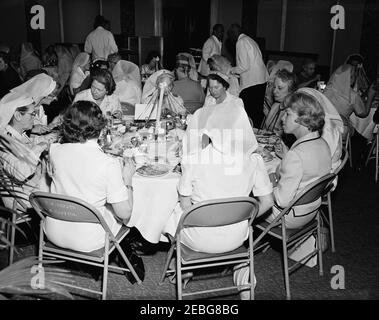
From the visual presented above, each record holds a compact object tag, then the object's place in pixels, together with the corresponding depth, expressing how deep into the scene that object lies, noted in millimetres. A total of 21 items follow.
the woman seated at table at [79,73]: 5597
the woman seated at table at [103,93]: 3914
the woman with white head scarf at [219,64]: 4771
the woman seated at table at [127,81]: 4848
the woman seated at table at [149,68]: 6622
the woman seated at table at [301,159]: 2568
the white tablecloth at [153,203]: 2623
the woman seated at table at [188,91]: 4684
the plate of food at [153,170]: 2662
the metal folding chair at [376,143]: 4888
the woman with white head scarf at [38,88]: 3221
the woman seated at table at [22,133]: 2750
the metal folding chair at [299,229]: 2504
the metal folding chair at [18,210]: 2738
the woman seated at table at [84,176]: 2229
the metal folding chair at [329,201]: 2998
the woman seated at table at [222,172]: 2248
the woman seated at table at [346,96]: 4938
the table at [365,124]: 5316
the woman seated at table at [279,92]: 4066
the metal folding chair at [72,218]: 2193
